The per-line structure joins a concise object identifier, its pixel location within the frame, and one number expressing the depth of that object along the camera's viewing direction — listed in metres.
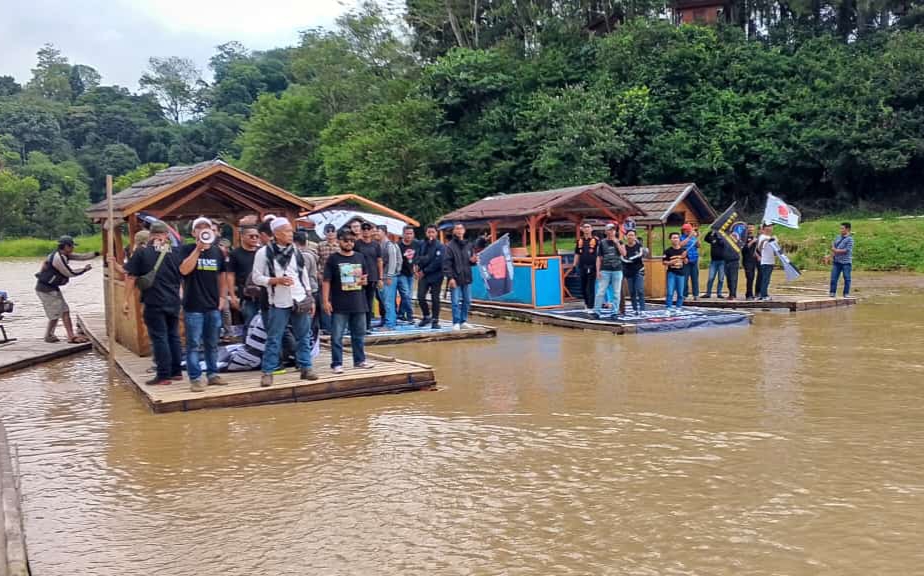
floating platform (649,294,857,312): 16.92
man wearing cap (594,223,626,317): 14.34
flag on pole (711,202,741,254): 17.33
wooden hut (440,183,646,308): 16.56
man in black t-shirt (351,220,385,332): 10.91
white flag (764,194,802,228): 18.20
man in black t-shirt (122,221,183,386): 8.70
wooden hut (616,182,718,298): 18.58
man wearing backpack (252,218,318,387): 8.32
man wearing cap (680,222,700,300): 16.56
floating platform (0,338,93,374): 11.35
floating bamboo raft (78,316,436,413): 8.22
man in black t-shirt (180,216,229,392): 8.27
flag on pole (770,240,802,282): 17.27
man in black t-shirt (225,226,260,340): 9.17
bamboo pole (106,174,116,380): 9.65
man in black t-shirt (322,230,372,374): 9.18
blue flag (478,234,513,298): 16.70
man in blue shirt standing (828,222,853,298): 17.39
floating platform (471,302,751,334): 14.05
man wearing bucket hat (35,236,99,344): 12.24
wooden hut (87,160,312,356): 11.09
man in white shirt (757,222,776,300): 17.27
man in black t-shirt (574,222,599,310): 15.96
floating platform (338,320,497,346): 13.35
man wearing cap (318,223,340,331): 12.09
